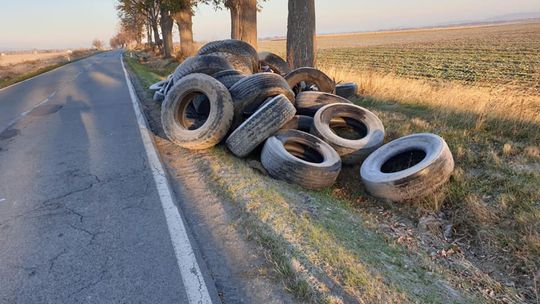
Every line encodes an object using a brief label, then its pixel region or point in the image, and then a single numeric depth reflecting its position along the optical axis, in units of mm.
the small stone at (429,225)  4250
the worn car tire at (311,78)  8523
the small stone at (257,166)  5396
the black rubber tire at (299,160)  4949
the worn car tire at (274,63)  10555
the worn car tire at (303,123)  6341
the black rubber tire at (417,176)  4586
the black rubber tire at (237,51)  9961
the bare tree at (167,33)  29475
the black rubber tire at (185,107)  6156
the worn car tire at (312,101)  6910
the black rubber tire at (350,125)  5691
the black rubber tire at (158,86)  11819
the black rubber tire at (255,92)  6414
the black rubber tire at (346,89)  9312
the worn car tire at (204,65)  8477
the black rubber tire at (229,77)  7469
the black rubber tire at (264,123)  5625
